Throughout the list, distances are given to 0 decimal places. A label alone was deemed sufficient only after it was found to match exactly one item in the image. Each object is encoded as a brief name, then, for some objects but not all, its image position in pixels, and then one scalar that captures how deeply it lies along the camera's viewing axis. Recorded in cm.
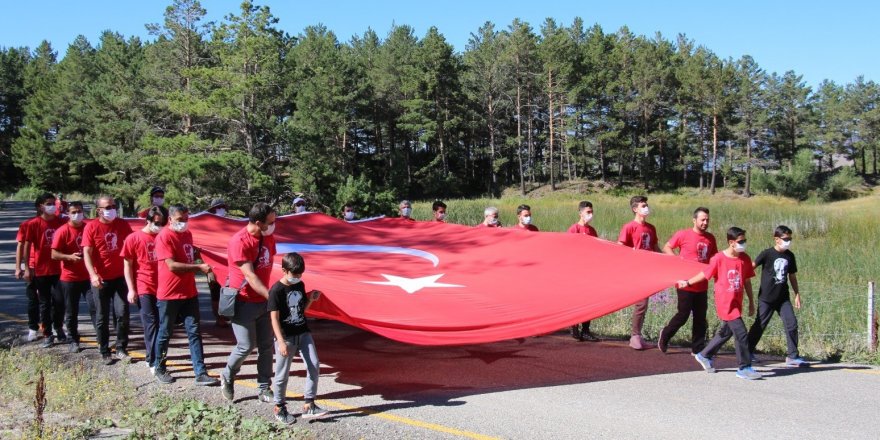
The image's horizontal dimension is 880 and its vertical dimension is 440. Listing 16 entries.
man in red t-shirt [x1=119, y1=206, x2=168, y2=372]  720
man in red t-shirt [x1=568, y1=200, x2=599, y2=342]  921
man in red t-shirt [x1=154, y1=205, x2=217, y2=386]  682
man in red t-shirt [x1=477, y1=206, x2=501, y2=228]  1055
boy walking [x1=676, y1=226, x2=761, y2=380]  711
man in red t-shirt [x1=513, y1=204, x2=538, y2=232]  1005
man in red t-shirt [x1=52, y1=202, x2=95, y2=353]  807
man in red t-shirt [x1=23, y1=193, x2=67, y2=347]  868
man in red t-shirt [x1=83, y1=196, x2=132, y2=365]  766
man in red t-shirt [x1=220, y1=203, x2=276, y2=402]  606
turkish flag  651
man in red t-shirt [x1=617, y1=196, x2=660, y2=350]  863
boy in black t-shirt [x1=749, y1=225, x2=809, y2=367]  748
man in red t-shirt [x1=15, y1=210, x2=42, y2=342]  884
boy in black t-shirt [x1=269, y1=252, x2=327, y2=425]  569
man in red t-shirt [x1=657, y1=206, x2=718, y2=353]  787
